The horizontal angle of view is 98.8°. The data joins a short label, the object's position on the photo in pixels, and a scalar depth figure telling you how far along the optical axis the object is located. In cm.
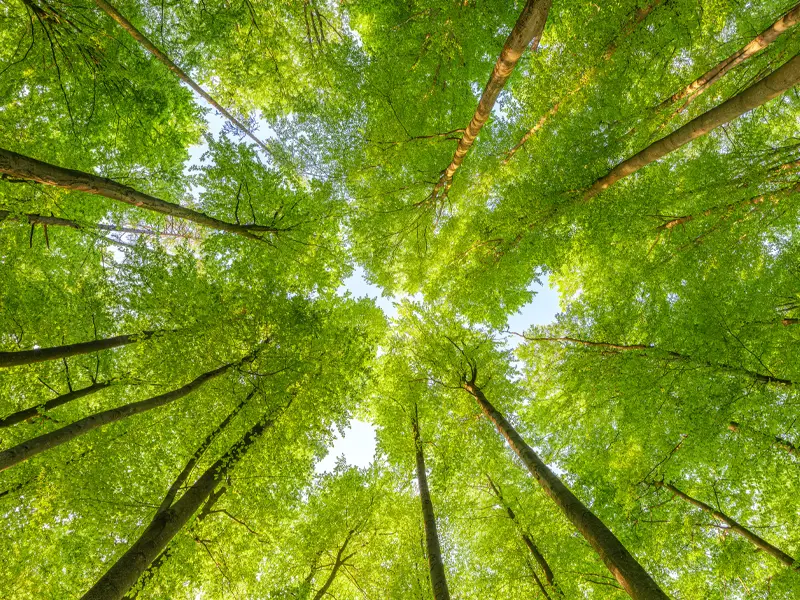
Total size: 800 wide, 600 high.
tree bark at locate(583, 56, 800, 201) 324
